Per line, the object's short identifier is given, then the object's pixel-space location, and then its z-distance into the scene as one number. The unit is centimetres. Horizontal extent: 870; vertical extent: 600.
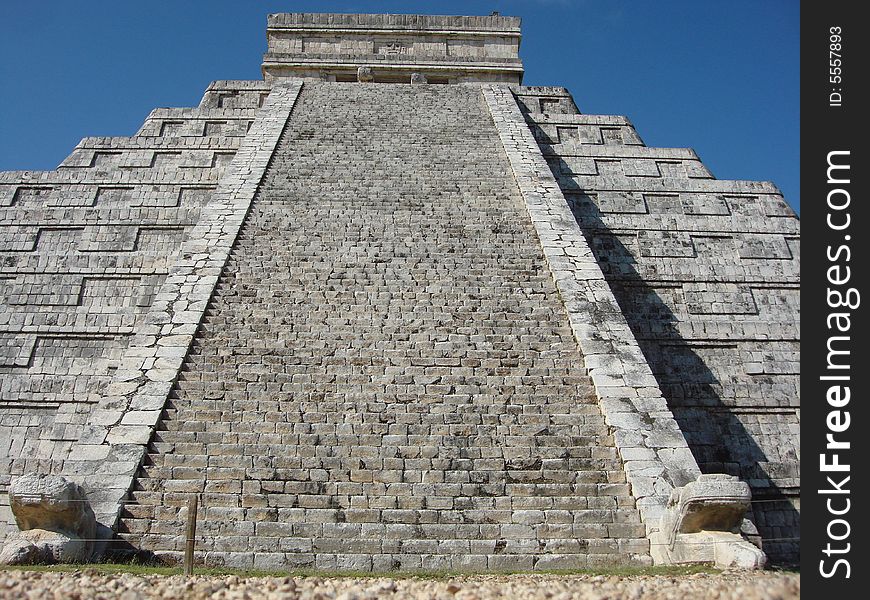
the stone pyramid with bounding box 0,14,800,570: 628
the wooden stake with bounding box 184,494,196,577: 490
